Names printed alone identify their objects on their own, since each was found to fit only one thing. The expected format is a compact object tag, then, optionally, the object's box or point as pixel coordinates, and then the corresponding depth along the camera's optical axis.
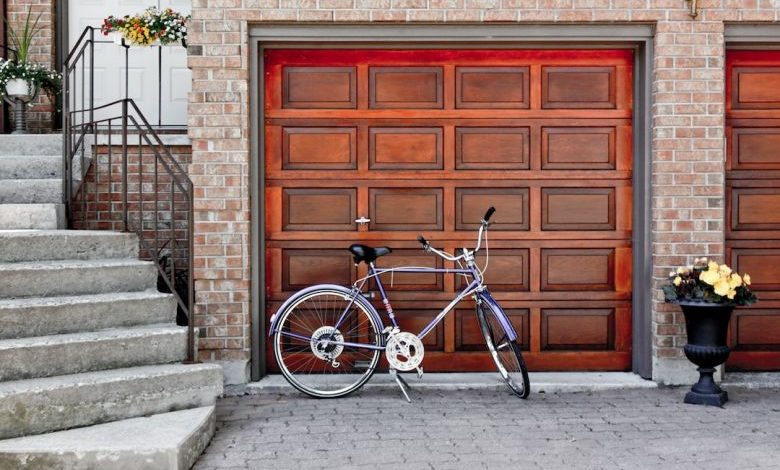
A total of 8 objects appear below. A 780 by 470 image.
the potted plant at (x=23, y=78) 6.60
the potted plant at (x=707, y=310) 5.23
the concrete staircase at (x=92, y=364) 3.99
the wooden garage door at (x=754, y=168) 6.05
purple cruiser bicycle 5.46
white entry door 7.12
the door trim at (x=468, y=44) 5.86
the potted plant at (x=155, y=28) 6.45
